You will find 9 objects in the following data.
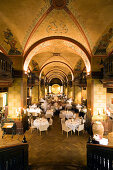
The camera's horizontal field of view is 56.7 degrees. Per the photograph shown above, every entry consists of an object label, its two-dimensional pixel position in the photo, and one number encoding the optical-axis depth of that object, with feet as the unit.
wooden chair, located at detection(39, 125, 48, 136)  23.96
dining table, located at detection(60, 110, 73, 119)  34.12
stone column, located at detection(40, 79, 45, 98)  65.26
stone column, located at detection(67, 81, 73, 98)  68.22
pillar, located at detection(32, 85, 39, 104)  50.09
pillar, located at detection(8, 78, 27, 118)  24.64
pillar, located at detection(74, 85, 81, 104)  49.62
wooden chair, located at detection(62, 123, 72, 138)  23.25
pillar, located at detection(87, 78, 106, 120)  24.27
